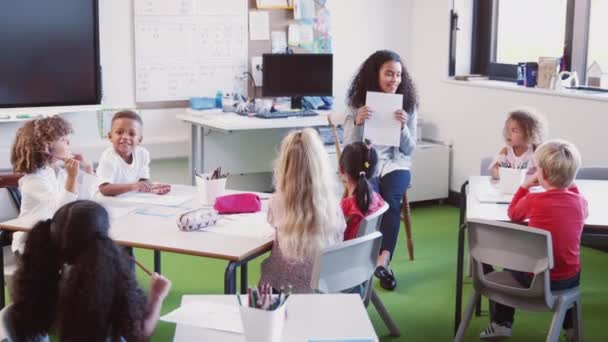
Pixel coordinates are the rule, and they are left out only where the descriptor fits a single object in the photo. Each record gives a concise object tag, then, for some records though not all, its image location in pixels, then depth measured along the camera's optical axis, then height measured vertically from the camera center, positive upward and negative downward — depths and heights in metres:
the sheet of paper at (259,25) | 5.94 +0.17
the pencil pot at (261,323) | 1.86 -0.61
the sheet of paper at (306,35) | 6.16 +0.10
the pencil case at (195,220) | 3.10 -0.64
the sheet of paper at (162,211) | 3.36 -0.66
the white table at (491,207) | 3.32 -0.65
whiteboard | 5.56 +0.00
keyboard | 5.55 -0.44
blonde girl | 2.94 -0.57
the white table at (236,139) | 5.44 -0.63
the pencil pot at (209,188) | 3.52 -0.59
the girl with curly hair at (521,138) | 3.99 -0.41
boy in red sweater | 3.10 -0.59
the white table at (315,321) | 2.07 -0.70
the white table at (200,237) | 2.85 -0.68
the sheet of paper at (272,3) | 5.94 +0.33
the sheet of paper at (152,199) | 3.54 -0.65
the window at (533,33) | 5.31 +0.13
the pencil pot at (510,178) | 3.68 -0.56
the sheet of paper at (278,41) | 6.05 +0.06
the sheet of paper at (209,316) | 2.12 -0.69
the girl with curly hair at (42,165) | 3.43 -0.49
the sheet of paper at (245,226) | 3.09 -0.67
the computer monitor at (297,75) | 5.91 -0.18
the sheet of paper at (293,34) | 6.09 +0.11
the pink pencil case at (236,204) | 3.36 -0.63
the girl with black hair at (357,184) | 3.23 -0.53
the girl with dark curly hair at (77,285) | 2.04 -0.59
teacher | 4.34 -0.42
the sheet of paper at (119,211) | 3.33 -0.66
